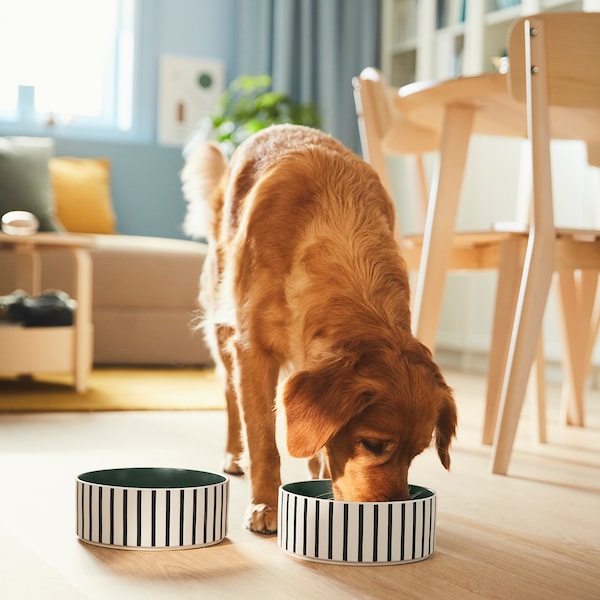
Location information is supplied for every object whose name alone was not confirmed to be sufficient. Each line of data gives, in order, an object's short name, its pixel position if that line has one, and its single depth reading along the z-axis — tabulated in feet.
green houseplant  18.29
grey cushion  15.70
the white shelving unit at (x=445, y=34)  17.04
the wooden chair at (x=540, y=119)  7.04
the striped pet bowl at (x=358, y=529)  4.54
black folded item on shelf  11.48
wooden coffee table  11.25
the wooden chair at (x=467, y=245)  8.45
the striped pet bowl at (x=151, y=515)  4.65
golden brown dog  4.71
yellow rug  10.74
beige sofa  15.15
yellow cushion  17.60
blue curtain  20.17
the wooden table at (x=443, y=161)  8.11
